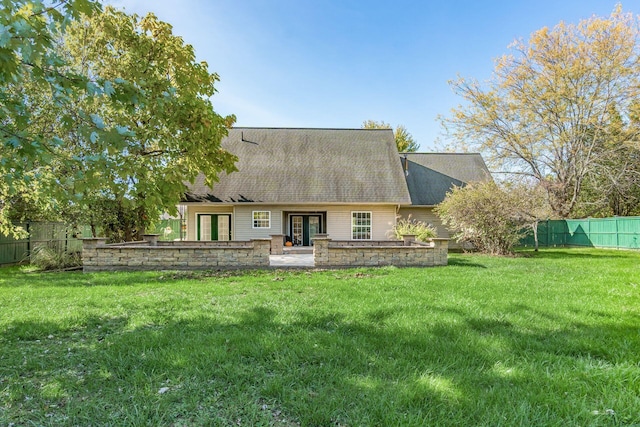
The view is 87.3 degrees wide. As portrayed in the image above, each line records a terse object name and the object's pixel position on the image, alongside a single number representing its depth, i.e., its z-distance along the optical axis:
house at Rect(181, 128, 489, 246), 17.50
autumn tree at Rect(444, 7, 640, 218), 20.69
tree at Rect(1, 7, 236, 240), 9.68
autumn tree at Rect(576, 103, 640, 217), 21.05
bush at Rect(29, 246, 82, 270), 11.71
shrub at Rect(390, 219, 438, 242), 14.55
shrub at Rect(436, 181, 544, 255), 14.18
